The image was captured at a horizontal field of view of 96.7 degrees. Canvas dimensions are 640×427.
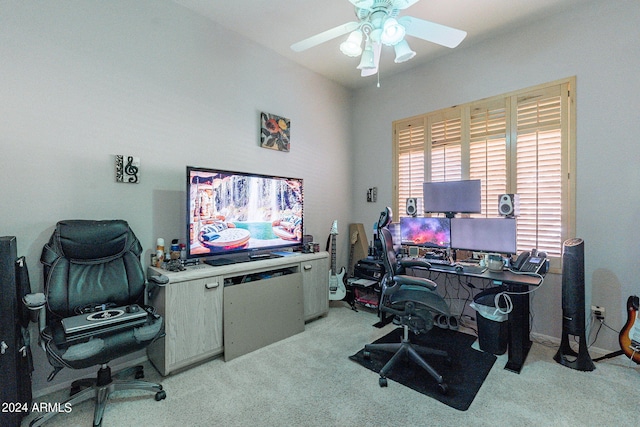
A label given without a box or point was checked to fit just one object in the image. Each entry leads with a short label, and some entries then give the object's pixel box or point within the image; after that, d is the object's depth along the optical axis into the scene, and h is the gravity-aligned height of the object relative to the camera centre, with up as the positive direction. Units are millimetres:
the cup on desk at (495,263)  2479 -480
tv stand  2059 -822
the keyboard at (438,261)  2736 -525
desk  2184 -841
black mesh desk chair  1995 -697
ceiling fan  1683 +1141
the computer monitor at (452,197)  2906 +125
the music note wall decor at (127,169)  2170 +318
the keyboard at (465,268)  2455 -537
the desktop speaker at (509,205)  2623 +30
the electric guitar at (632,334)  2051 -927
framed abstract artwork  3092 +868
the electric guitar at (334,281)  3510 -901
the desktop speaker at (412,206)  3303 +29
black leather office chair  1546 -611
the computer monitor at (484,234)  2637 -256
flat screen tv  2340 -41
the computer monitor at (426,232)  3023 -255
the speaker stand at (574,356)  2166 -1175
